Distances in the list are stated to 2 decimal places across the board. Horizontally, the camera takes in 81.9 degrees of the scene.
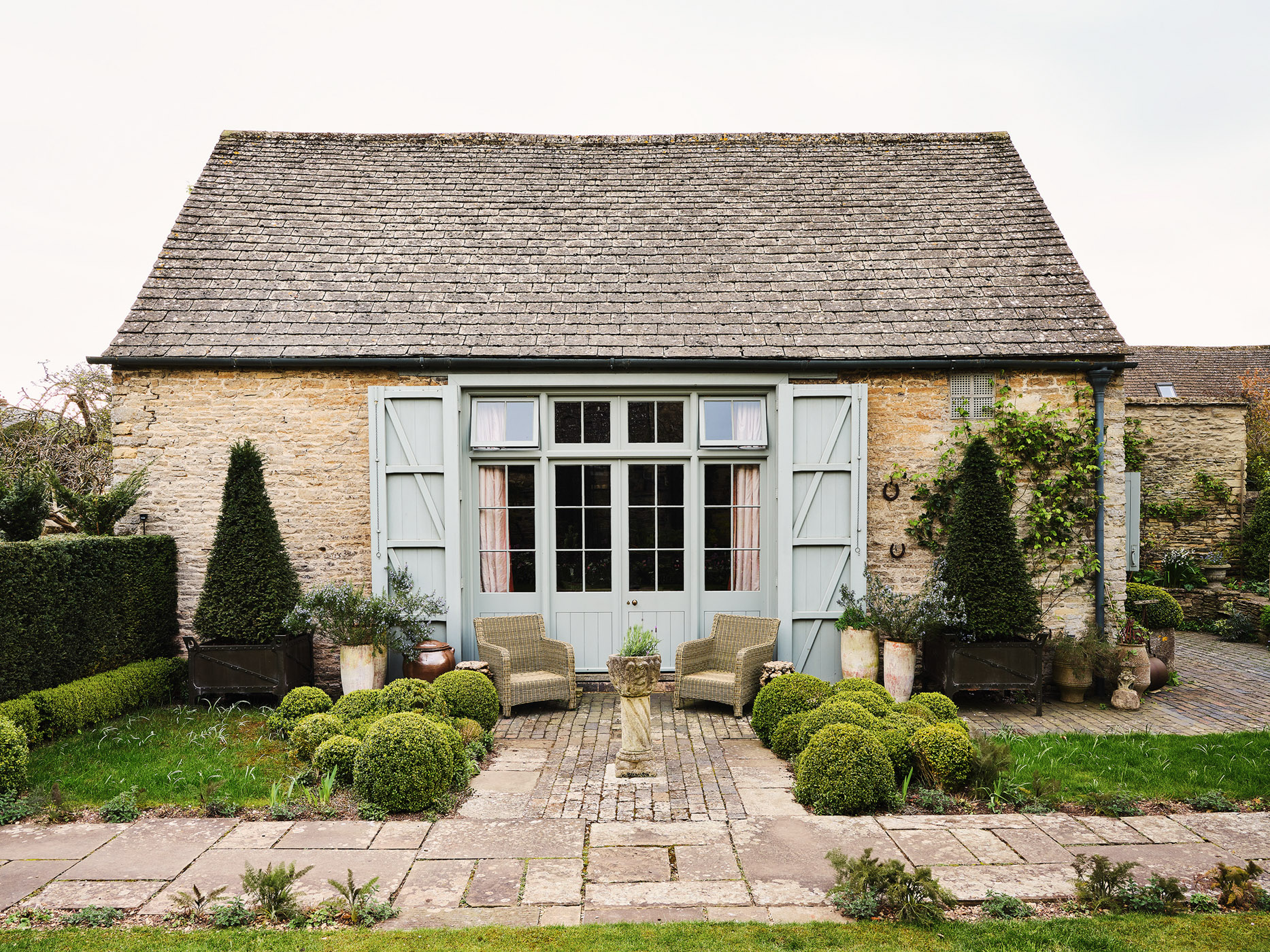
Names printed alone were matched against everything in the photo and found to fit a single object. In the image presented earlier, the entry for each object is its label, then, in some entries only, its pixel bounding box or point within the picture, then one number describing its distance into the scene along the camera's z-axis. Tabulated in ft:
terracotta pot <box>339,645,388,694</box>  23.18
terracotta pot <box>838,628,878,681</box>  23.67
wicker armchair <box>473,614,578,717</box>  22.67
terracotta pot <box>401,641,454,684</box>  23.21
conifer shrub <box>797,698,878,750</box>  16.75
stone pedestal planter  17.16
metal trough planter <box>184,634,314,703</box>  22.94
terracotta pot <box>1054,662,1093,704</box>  24.36
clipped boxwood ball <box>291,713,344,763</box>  17.90
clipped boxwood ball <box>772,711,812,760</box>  18.33
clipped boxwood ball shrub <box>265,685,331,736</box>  19.99
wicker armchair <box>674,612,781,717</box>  22.50
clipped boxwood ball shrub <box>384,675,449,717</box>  19.13
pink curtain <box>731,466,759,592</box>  26.12
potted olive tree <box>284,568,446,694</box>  23.24
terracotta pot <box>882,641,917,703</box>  23.11
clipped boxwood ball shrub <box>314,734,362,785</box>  16.47
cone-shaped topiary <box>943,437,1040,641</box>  22.71
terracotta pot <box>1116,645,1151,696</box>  24.25
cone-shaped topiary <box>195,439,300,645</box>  22.94
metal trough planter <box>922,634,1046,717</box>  22.77
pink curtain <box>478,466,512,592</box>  25.96
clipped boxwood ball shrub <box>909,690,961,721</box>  18.52
